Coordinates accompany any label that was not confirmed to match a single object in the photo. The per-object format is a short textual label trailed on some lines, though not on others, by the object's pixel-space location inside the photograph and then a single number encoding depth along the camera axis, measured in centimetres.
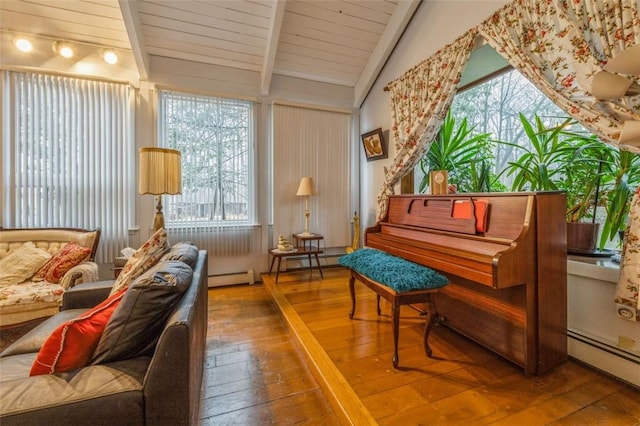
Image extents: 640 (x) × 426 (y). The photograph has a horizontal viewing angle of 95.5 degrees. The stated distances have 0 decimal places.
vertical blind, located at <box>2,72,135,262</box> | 289
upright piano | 165
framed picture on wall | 375
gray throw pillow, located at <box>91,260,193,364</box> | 105
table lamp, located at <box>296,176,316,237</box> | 376
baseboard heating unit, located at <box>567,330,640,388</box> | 161
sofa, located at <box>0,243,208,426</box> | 86
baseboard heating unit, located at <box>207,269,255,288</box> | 363
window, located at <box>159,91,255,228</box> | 344
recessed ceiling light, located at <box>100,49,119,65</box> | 312
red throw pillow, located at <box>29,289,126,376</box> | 99
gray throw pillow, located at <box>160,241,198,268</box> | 161
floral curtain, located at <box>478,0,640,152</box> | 156
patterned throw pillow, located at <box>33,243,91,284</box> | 239
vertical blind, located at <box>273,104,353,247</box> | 390
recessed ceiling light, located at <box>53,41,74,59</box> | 298
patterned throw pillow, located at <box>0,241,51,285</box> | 232
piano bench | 180
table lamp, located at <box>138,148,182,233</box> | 230
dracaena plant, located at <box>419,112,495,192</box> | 293
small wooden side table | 354
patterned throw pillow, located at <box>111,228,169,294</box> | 162
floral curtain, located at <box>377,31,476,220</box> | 261
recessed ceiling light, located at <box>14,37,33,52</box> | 288
